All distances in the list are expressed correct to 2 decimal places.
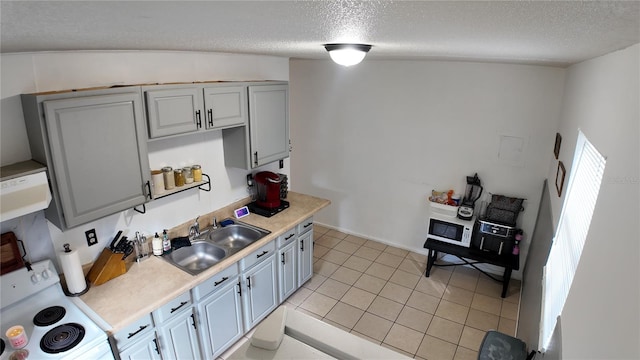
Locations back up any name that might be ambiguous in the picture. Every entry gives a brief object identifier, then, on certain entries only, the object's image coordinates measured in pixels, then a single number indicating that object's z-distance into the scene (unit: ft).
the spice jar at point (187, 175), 9.70
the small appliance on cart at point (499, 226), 12.05
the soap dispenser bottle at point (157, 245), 9.18
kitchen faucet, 10.30
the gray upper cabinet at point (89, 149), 6.44
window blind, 4.80
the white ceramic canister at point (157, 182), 8.76
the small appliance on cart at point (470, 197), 12.87
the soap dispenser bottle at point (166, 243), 9.35
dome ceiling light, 5.91
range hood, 5.82
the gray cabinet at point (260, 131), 10.61
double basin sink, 9.71
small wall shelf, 8.82
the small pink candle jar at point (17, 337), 6.03
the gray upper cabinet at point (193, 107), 8.10
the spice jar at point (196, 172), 9.89
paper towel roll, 7.30
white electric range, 6.18
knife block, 7.94
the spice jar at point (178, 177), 9.36
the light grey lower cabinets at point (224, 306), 7.72
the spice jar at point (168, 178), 9.07
